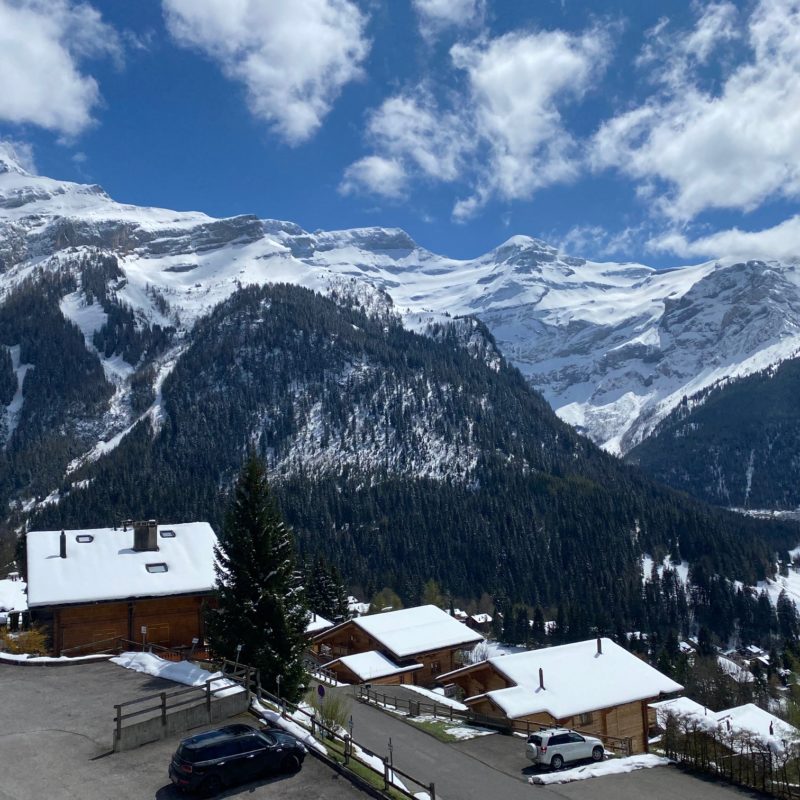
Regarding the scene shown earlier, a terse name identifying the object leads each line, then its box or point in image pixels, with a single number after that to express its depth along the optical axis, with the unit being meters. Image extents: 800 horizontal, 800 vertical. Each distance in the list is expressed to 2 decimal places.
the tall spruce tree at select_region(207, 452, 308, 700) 31.45
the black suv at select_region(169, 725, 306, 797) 19.94
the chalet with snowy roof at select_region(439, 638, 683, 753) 43.91
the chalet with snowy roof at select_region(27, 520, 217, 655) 44.94
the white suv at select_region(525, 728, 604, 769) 31.67
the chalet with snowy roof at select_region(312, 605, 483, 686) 58.12
